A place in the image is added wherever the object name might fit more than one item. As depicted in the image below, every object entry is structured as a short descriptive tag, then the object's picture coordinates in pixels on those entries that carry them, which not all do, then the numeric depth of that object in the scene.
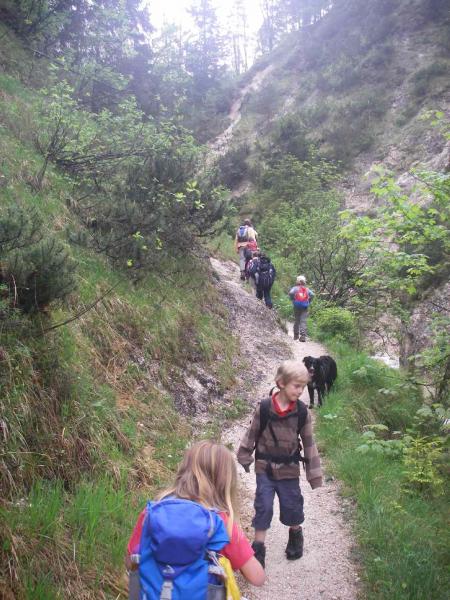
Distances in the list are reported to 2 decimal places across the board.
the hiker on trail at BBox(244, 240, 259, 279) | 14.58
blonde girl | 2.22
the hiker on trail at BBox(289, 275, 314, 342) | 11.77
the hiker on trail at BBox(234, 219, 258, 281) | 14.81
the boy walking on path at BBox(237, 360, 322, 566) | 3.80
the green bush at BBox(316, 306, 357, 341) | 13.12
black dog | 7.61
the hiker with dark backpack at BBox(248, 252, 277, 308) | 13.51
